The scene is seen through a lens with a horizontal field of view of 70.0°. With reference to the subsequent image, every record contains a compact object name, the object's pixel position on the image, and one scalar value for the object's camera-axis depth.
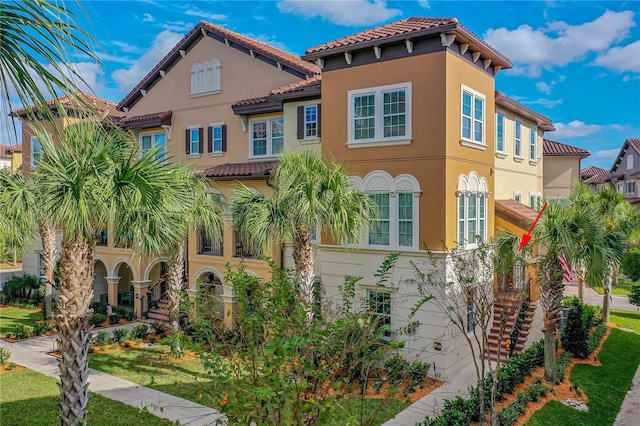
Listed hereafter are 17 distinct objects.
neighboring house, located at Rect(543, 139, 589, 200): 30.25
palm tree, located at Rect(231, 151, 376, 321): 14.25
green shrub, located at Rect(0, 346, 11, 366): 16.97
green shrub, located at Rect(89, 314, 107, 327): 23.12
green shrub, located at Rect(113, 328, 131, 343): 19.98
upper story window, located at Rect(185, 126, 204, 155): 24.80
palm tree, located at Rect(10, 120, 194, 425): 8.90
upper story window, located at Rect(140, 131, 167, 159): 26.43
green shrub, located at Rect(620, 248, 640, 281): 36.38
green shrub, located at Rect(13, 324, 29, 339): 21.05
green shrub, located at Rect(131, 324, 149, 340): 20.70
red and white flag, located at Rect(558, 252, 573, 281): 15.77
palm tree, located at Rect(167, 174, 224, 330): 18.00
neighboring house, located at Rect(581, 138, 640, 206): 50.38
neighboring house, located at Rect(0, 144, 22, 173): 42.16
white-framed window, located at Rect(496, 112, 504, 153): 21.50
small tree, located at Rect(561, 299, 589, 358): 18.31
